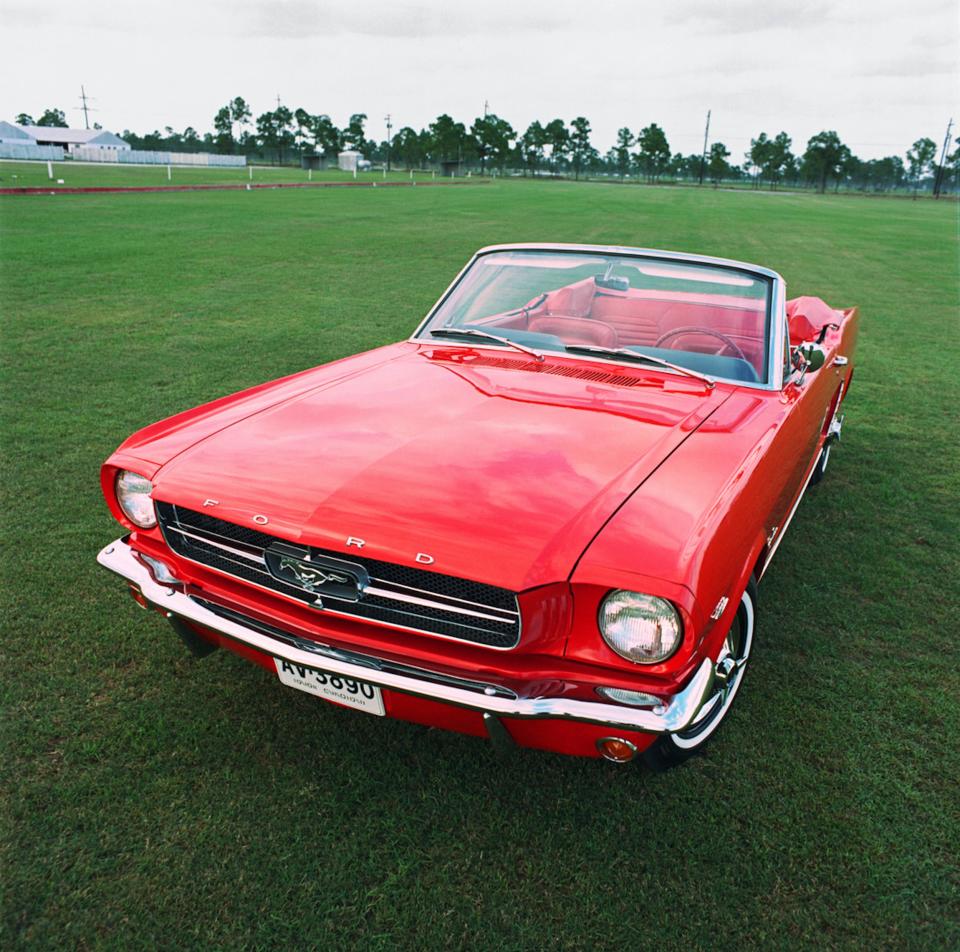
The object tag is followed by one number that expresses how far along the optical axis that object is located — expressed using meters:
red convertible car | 1.79
